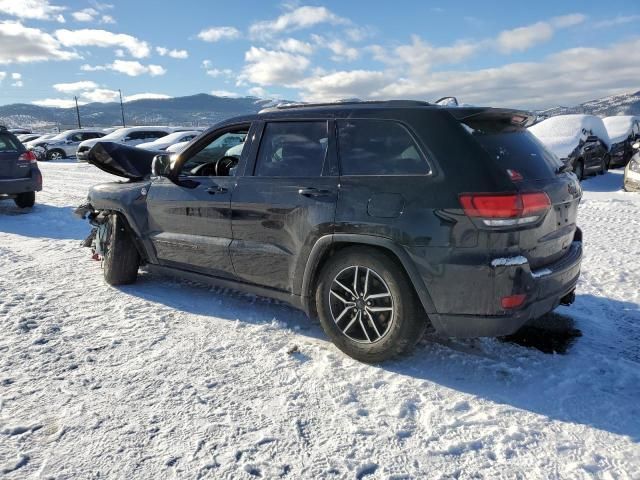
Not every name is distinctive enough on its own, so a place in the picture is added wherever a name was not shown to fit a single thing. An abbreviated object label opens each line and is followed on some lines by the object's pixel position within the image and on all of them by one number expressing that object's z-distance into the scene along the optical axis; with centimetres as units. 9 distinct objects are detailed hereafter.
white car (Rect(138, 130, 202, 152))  2012
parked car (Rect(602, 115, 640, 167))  1432
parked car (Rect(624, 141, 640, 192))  962
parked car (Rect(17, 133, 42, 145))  3364
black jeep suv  279
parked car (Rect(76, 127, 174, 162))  2362
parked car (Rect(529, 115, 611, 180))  1175
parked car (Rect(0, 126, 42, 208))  881
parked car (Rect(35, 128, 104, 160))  2512
